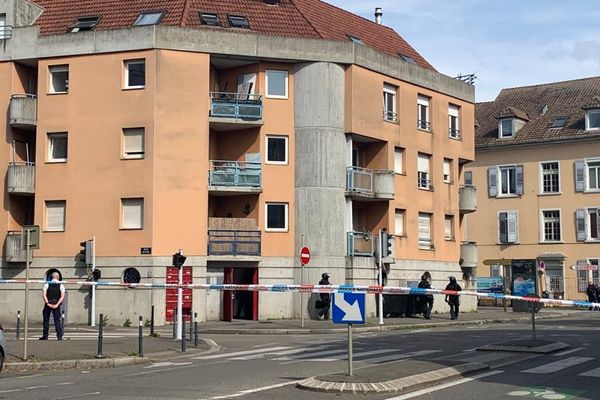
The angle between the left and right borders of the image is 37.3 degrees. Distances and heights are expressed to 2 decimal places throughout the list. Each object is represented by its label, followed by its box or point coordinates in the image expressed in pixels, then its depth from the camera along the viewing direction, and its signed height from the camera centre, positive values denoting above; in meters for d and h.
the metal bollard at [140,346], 18.76 -1.20
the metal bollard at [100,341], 18.00 -1.04
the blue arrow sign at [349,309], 13.05 -0.29
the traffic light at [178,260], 25.11 +0.83
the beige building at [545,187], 56.31 +6.61
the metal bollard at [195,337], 21.83 -1.17
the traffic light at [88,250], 32.94 +1.46
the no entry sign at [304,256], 31.17 +1.15
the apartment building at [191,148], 33.38 +5.55
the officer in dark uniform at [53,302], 22.47 -0.31
